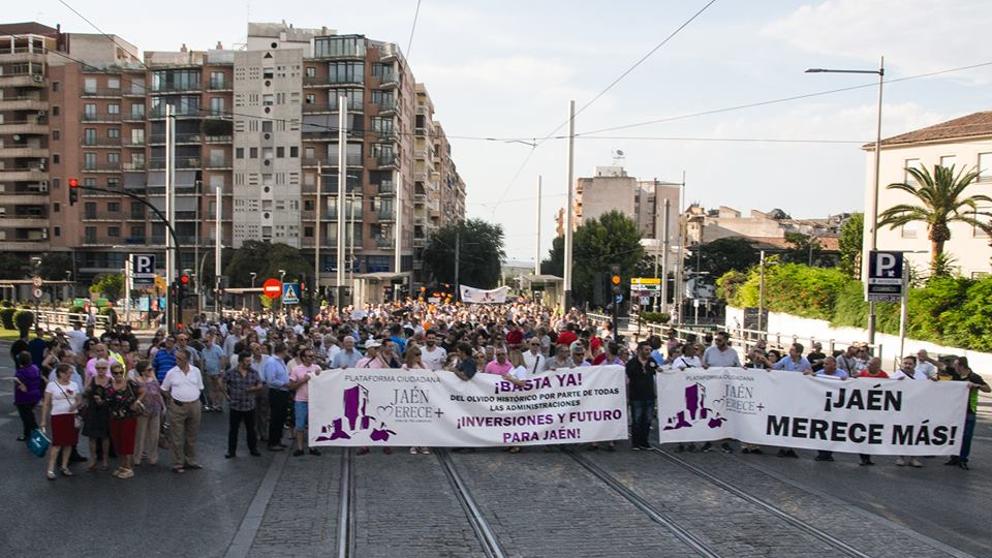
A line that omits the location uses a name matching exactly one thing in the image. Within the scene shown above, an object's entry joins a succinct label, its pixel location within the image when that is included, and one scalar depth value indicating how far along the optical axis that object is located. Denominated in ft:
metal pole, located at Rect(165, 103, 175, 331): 121.60
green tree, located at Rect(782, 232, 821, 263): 311.88
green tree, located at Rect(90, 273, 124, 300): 213.66
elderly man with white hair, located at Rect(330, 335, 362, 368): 48.51
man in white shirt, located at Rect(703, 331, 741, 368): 50.14
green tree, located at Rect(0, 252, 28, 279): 285.84
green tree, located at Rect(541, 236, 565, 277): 351.46
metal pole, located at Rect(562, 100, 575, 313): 110.91
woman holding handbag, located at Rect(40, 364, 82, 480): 37.11
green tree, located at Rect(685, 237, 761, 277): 301.84
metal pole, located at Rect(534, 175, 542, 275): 209.38
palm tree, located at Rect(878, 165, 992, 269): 118.62
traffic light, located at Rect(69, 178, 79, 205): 90.12
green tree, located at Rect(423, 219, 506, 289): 301.84
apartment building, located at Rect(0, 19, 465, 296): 266.77
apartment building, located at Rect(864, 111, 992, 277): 154.10
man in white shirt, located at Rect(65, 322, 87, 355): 63.43
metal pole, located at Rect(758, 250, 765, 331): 132.59
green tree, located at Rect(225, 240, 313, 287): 238.27
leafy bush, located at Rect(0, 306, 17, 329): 153.87
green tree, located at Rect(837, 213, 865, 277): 269.44
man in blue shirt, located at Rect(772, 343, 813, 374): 49.44
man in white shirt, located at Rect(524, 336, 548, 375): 49.38
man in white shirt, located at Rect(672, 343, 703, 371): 48.73
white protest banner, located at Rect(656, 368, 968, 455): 43.37
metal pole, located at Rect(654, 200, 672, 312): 147.84
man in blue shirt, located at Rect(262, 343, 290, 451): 43.39
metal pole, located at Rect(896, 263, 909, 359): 75.66
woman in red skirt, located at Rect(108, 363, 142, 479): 37.70
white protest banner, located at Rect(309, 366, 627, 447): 43.14
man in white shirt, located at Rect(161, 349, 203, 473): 38.91
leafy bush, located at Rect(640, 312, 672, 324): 143.33
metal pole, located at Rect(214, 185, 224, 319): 197.97
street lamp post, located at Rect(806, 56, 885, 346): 91.17
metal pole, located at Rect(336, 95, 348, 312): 134.23
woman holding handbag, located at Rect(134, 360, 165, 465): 39.01
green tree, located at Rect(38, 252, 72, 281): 278.46
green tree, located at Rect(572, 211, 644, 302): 253.24
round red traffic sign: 105.29
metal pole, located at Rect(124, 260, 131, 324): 145.85
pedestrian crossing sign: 99.75
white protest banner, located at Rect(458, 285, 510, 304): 133.75
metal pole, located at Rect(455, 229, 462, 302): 270.05
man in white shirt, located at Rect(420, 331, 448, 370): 51.71
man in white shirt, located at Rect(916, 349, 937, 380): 47.32
